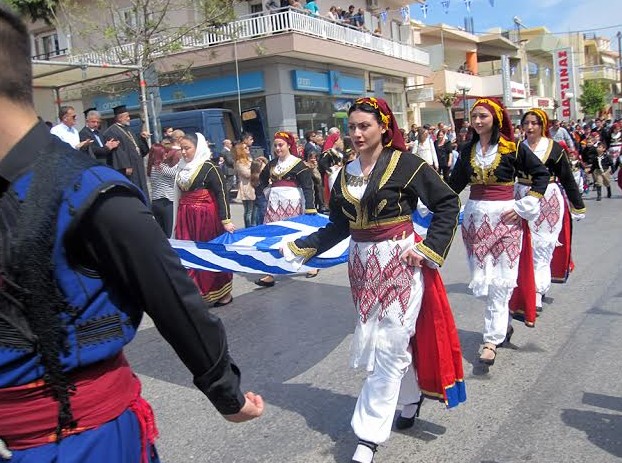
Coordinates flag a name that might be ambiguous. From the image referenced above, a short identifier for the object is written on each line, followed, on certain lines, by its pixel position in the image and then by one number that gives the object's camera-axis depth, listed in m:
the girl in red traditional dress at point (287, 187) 8.06
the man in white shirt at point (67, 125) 9.33
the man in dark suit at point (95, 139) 9.23
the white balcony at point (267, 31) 19.08
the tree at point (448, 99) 33.70
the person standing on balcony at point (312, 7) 22.74
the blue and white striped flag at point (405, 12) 30.86
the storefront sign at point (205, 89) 22.12
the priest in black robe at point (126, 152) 9.42
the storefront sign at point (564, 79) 47.41
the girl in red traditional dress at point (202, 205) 6.93
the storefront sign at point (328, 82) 22.55
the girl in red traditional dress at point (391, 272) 3.45
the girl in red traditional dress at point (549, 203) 6.02
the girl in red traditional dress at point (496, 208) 4.91
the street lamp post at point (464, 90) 35.28
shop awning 11.02
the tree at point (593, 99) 62.94
